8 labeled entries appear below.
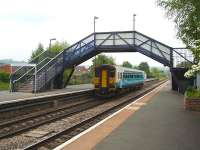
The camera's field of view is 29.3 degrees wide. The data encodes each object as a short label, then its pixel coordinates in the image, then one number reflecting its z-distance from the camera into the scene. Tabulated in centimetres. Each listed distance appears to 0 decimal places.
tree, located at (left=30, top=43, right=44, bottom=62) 7421
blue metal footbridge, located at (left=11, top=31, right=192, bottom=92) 3572
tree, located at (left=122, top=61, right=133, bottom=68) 11270
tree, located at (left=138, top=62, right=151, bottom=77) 12794
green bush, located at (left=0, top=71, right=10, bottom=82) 4600
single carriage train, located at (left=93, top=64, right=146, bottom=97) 3075
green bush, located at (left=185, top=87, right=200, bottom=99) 1951
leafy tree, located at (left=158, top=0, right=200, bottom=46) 2007
